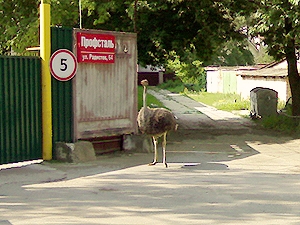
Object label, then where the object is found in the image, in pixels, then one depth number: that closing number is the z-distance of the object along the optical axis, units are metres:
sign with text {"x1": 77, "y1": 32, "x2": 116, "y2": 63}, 11.18
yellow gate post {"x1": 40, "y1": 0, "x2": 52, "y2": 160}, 10.62
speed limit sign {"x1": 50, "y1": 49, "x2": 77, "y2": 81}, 10.84
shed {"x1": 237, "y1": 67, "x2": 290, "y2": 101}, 30.69
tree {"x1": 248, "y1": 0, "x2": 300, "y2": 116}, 14.72
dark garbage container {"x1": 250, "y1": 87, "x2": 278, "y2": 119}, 22.08
